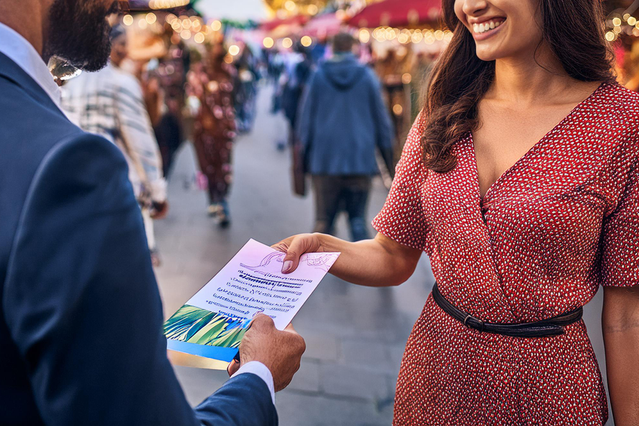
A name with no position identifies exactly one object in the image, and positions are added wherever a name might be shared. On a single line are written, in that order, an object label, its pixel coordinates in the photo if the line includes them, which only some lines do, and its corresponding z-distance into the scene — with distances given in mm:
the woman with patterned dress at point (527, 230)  1377
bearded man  710
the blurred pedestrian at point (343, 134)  5332
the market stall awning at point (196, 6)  13961
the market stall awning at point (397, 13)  7971
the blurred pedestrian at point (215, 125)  7129
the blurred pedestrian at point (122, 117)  3938
